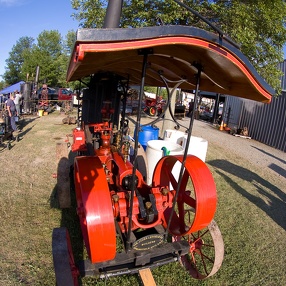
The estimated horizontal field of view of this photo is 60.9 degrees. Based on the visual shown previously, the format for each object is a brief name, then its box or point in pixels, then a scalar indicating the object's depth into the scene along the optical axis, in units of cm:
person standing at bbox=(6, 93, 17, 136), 835
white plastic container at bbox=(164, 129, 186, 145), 635
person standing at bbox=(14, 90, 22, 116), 1362
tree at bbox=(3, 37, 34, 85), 4825
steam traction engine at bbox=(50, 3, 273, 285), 146
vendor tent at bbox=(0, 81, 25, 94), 1992
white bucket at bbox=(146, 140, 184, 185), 486
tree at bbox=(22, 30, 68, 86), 3631
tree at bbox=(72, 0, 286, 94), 657
